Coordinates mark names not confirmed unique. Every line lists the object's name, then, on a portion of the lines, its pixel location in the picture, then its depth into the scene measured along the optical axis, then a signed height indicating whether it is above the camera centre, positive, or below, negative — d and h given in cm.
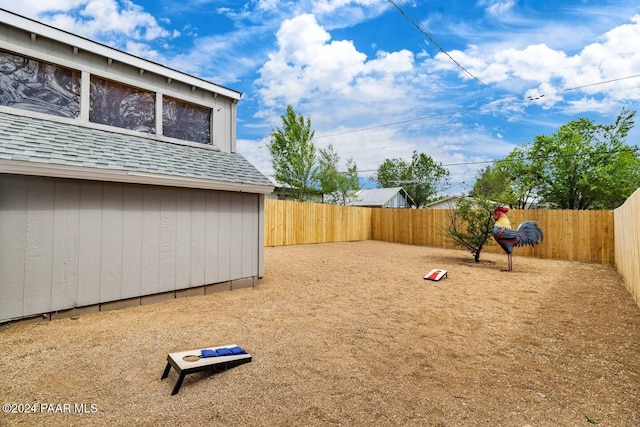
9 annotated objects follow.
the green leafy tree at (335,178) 1909 +237
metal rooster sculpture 822 -44
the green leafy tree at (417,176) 3453 +482
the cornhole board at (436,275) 651 -120
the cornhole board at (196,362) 225 -110
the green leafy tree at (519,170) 2106 +328
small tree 941 -16
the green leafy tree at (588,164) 1817 +320
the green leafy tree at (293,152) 1794 +370
